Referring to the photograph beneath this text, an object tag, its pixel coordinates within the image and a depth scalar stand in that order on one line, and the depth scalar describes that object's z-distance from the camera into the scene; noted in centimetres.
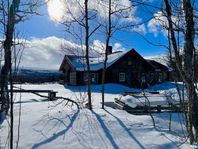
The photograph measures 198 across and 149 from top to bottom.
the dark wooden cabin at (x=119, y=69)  1574
